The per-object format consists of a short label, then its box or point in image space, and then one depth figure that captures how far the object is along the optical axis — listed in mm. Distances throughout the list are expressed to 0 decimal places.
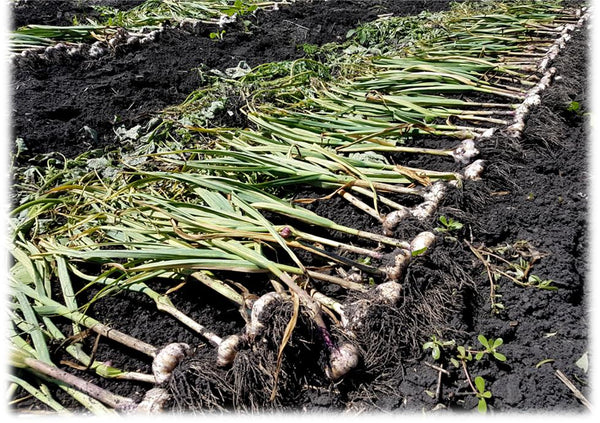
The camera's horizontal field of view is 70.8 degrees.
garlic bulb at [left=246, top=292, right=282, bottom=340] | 1514
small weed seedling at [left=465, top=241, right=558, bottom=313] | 1824
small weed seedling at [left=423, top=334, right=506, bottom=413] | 1509
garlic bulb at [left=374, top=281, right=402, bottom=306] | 1666
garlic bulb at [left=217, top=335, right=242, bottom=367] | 1518
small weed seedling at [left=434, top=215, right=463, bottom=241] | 1979
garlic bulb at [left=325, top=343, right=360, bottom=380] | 1514
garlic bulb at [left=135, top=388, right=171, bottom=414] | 1377
